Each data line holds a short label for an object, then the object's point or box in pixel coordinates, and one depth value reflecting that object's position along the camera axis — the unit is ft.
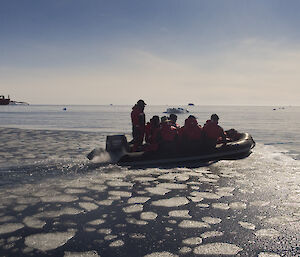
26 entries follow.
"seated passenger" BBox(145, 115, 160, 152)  31.81
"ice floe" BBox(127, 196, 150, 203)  18.97
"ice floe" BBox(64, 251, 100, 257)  11.76
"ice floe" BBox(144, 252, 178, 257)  11.80
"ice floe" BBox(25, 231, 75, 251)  12.50
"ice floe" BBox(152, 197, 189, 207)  18.43
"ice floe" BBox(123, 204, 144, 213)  17.21
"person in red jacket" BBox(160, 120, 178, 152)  31.37
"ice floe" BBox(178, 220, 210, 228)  14.89
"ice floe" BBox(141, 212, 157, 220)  15.94
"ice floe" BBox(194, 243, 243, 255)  12.12
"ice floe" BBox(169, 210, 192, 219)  16.31
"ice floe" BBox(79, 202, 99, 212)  17.47
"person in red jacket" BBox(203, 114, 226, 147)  32.48
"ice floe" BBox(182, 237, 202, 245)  12.96
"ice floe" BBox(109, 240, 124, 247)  12.65
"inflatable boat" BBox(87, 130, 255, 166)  30.96
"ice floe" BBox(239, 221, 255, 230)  14.65
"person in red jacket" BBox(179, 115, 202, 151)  31.98
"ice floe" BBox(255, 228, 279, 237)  13.74
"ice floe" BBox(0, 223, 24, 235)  14.01
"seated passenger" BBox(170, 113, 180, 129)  34.14
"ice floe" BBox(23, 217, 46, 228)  14.76
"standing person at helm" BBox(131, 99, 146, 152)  33.83
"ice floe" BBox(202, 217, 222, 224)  15.39
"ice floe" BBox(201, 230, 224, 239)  13.70
